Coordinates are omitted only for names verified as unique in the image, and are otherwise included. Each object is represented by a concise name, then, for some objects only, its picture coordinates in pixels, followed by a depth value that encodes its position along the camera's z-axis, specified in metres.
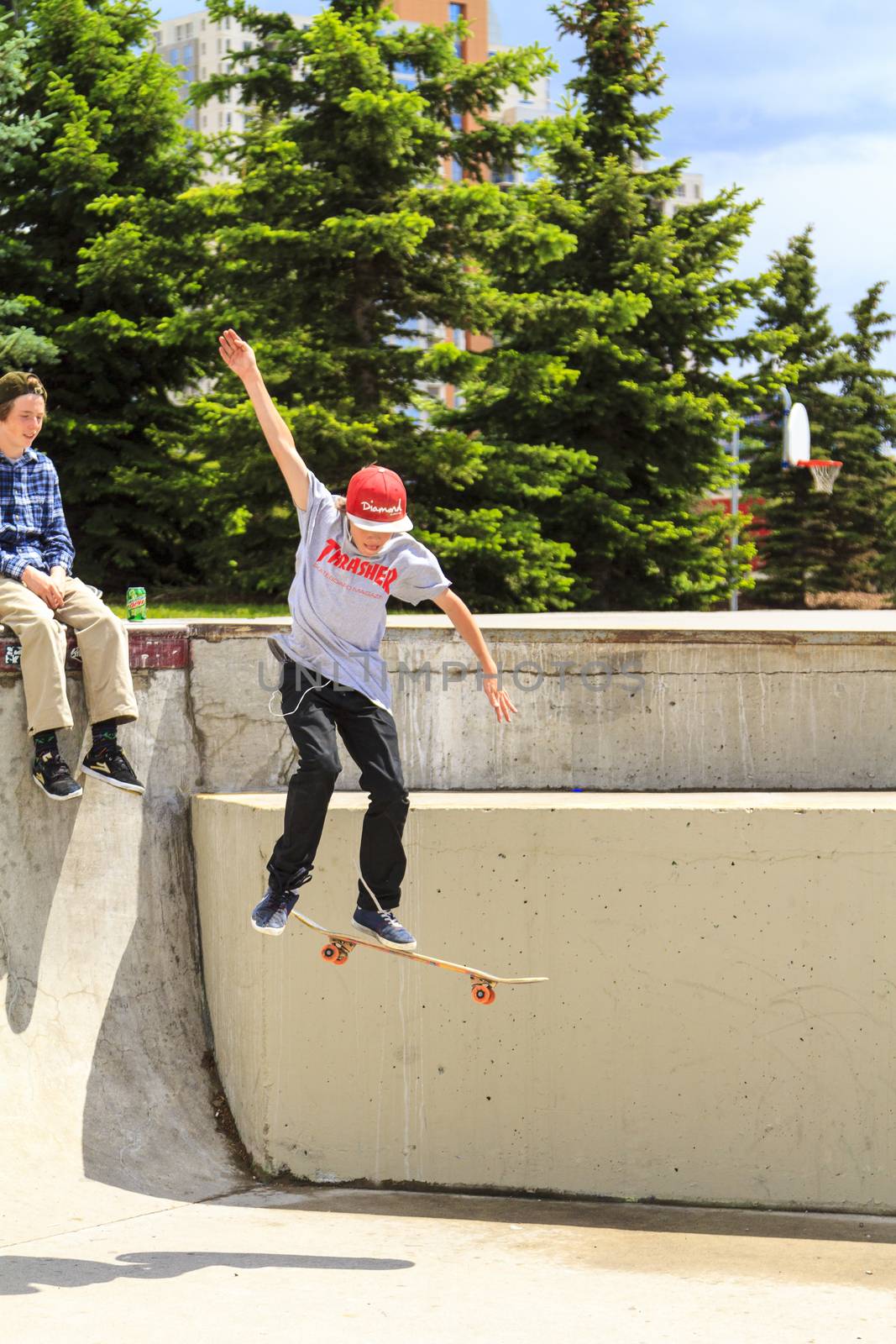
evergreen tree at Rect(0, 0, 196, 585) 35.05
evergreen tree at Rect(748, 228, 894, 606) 67.00
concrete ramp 11.45
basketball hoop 63.25
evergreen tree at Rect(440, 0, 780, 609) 37.19
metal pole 41.44
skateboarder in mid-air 9.97
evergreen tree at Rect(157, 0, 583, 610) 30.06
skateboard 11.02
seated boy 11.37
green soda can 14.12
